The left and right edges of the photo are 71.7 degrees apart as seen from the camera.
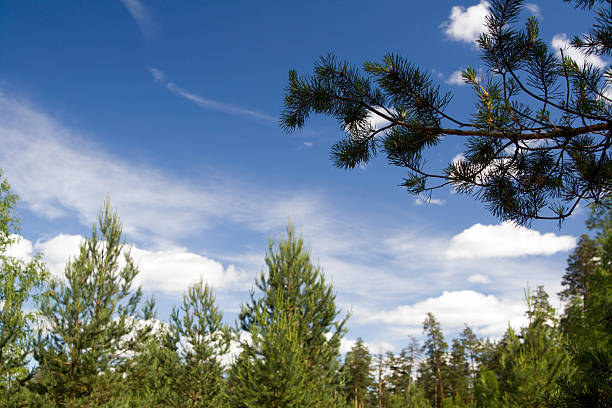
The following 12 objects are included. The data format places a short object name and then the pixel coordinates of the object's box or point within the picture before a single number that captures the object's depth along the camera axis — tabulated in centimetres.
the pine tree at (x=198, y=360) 1345
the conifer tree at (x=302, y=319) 941
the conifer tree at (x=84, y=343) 911
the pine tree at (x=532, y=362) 1086
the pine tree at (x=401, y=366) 5070
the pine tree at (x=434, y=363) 4450
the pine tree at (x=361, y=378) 4756
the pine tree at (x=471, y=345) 4727
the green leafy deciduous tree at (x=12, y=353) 914
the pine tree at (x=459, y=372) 4175
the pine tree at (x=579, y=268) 3306
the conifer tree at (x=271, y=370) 862
